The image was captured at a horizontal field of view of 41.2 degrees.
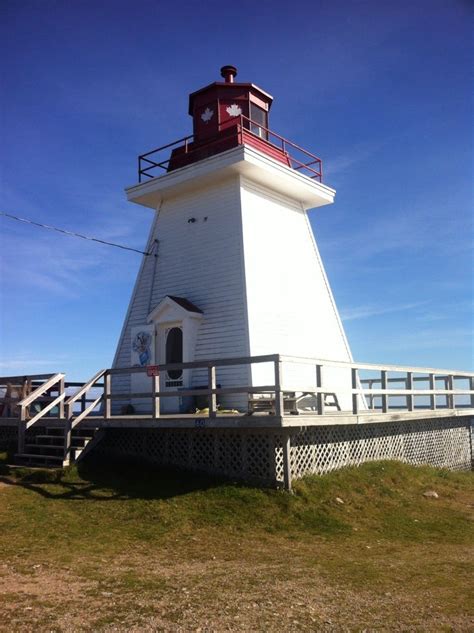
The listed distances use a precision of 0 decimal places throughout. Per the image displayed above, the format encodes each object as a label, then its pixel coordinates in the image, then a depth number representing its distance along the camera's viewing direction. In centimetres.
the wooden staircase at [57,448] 1236
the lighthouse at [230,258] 1568
